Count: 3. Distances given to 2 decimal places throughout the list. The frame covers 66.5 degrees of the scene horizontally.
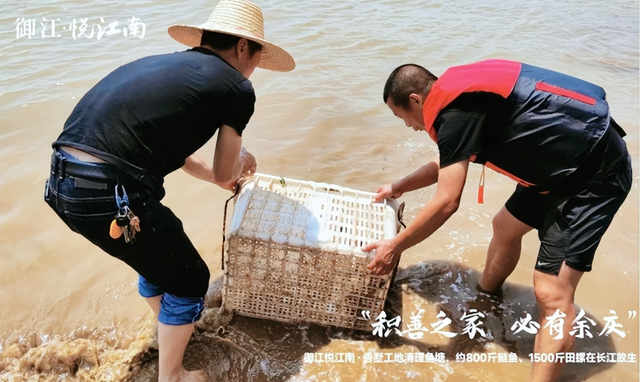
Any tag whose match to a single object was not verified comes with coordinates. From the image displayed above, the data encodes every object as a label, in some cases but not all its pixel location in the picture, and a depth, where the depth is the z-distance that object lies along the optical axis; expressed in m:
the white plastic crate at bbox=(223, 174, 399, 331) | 2.42
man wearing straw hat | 1.81
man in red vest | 2.15
